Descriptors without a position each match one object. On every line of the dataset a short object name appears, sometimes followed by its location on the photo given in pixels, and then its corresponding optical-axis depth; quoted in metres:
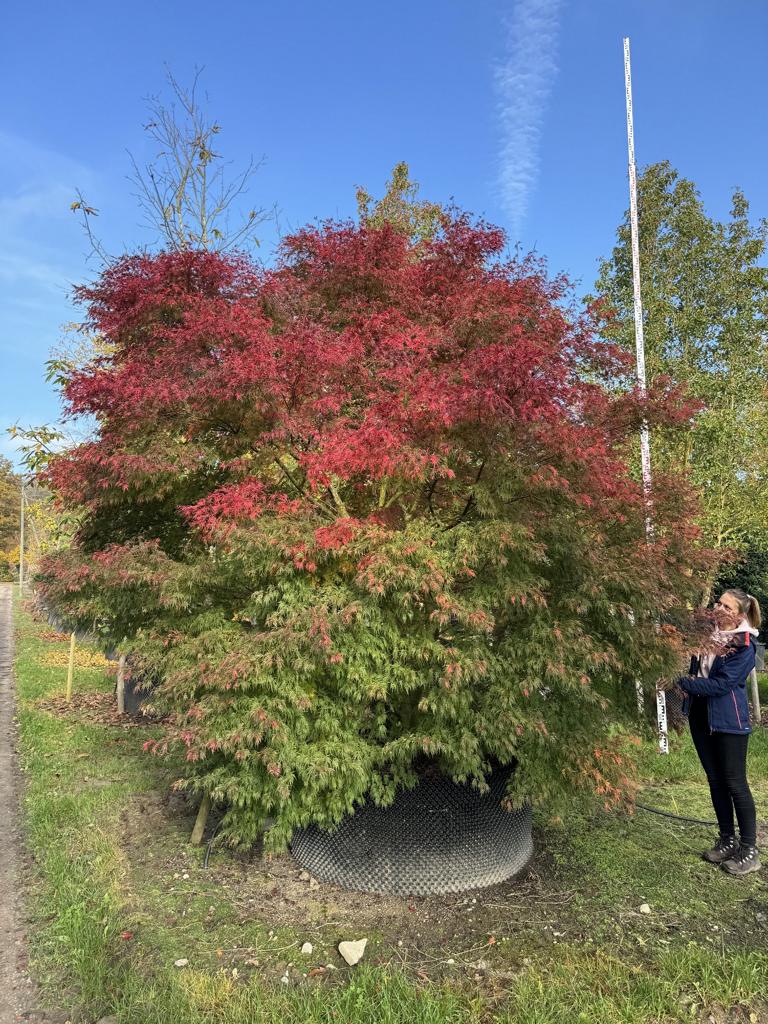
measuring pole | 6.24
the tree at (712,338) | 8.04
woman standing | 3.67
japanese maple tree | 3.19
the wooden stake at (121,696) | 8.45
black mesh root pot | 3.54
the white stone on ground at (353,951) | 2.88
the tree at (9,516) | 47.16
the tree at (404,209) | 11.11
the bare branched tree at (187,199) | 6.59
